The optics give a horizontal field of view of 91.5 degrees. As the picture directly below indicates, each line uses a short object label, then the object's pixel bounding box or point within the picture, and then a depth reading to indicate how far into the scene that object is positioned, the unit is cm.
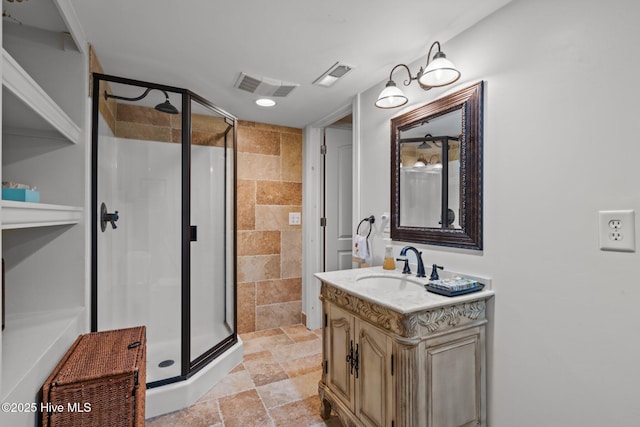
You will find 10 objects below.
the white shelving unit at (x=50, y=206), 132
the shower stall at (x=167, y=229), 221
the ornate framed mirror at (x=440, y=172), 153
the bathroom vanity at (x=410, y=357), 129
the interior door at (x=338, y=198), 323
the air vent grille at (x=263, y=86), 214
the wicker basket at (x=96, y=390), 111
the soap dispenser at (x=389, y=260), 198
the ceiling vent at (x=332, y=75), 195
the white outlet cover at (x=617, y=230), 102
